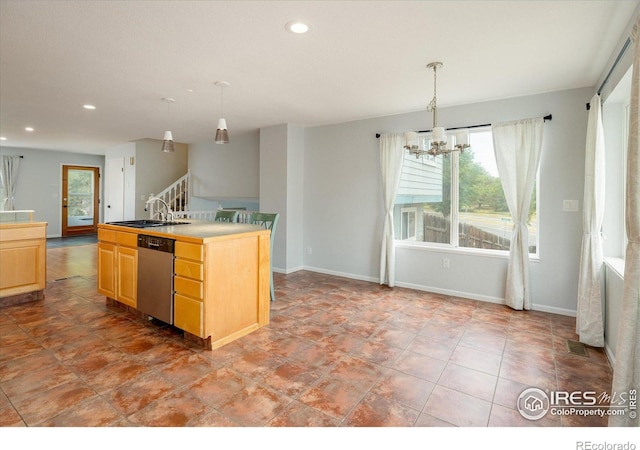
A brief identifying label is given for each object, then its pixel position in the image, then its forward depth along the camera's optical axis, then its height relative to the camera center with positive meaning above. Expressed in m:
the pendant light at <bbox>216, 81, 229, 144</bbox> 3.34 +0.85
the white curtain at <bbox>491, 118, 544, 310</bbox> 3.70 +0.46
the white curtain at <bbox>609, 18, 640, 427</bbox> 1.67 -0.36
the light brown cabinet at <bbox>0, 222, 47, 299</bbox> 3.66 -0.50
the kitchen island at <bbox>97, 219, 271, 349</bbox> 2.69 -0.52
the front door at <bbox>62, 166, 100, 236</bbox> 9.45 +0.46
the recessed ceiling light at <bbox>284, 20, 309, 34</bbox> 2.28 +1.33
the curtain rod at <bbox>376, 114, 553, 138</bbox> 3.62 +1.16
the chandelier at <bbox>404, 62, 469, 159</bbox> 2.84 +0.68
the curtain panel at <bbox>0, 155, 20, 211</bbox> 8.27 +0.94
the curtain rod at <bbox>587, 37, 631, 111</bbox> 2.29 +1.23
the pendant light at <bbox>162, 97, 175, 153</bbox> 3.66 +0.81
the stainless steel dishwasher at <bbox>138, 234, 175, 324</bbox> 2.92 -0.55
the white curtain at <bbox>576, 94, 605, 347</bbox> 2.87 -0.16
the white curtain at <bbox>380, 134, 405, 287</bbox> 4.62 +0.48
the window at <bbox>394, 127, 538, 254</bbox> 4.08 +0.27
